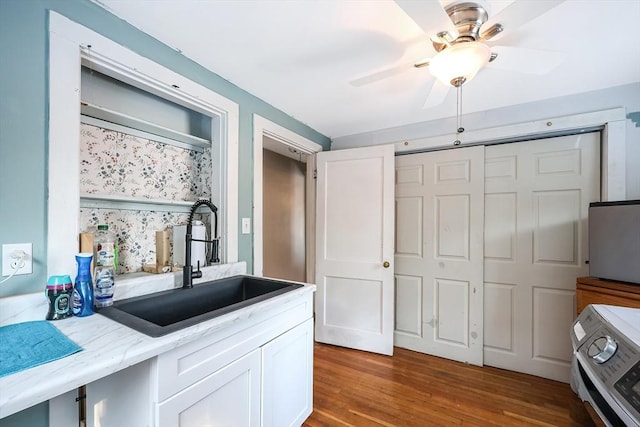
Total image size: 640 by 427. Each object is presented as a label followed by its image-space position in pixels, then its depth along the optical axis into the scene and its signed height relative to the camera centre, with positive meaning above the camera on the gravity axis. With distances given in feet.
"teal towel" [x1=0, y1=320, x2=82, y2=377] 2.13 -1.24
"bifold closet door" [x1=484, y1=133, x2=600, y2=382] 6.41 -0.84
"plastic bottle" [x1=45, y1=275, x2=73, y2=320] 3.05 -1.00
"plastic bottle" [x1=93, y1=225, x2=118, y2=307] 3.47 -0.81
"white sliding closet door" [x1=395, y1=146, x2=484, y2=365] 7.39 -1.19
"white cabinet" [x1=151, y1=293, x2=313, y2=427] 2.78 -2.14
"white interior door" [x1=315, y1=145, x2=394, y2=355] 7.80 -1.11
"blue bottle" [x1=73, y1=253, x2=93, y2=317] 3.18 -0.95
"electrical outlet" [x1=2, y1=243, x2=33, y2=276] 2.98 -0.56
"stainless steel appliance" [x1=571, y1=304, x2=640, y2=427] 1.63 -1.08
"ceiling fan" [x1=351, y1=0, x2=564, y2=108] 2.88 +2.30
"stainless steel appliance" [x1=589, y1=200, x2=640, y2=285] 4.61 -0.49
